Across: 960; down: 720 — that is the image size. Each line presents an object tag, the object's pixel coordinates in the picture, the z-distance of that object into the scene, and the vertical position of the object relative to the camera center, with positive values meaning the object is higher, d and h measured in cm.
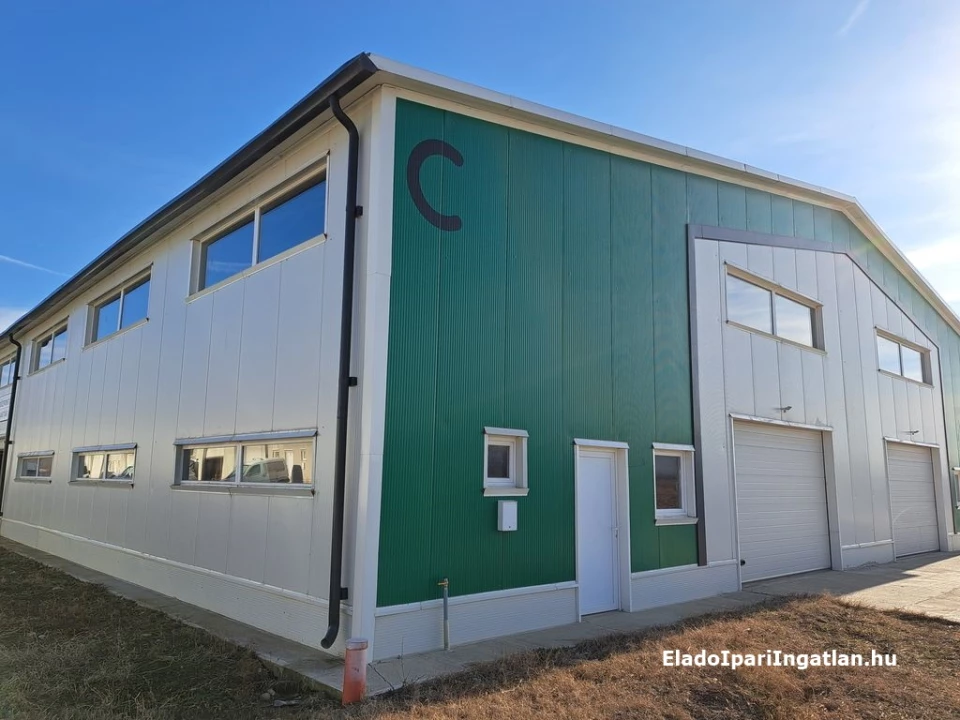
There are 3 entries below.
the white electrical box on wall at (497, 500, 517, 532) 756 -54
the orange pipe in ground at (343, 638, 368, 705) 538 -163
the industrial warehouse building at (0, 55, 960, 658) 710 +115
